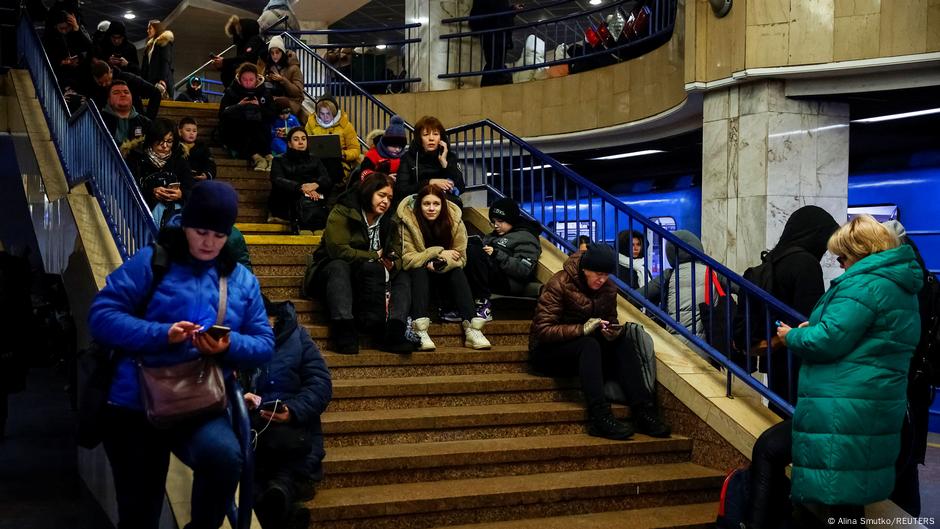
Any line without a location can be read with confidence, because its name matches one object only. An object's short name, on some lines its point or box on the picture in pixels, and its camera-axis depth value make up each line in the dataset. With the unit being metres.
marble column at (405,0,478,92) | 14.31
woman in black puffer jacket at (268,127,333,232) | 8.05
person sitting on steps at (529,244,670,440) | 5.81
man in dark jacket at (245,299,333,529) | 4.47
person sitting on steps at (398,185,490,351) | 6.45
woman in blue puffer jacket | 3.42
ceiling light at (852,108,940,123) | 9.48
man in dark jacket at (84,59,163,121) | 9.67
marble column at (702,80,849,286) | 8.62
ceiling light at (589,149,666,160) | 12.84
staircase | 4.95
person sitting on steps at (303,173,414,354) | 6.16
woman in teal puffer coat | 4.16
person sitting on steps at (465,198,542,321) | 6.86
